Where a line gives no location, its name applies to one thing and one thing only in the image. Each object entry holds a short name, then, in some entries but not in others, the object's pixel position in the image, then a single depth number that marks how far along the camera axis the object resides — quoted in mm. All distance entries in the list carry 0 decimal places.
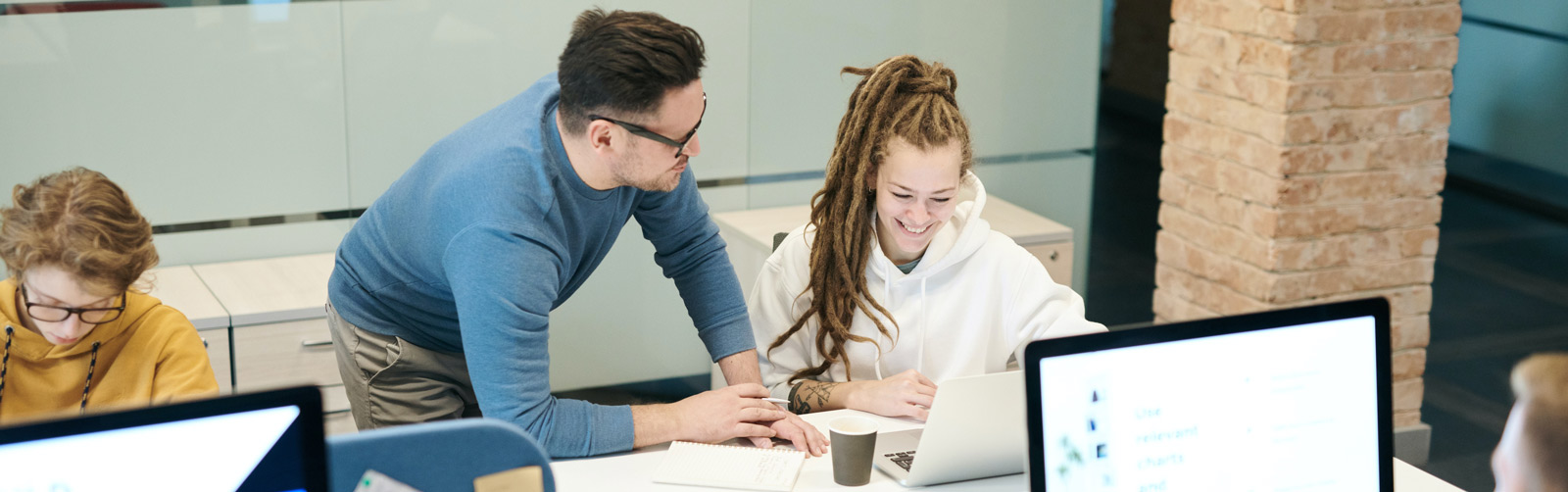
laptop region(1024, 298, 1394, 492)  1271
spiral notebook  1686
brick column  2928
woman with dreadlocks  2041
